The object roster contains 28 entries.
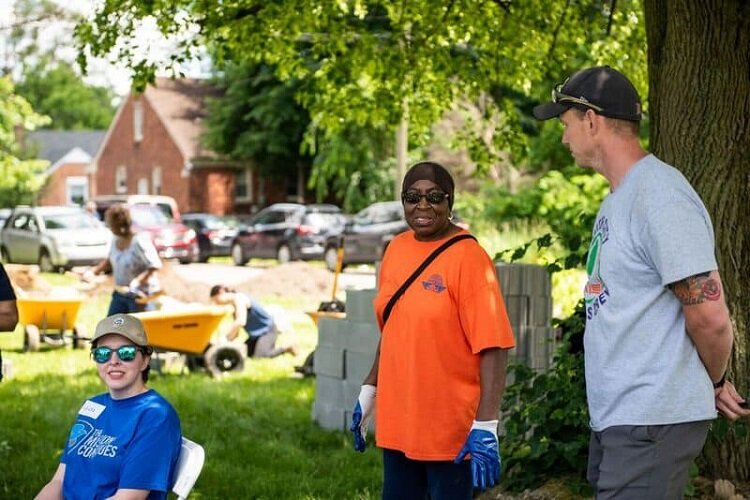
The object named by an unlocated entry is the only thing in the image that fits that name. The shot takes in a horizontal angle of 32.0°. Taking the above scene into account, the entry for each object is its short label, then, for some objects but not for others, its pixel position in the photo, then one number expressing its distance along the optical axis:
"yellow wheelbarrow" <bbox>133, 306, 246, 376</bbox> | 11.86
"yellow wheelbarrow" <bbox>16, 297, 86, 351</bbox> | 15.18
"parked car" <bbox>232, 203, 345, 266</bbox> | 33.88
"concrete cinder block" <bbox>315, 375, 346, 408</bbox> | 9.31
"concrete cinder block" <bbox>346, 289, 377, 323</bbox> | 8.79
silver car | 31.55
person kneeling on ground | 13.88
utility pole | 28.30
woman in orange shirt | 4.36
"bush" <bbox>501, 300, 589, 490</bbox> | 6.44
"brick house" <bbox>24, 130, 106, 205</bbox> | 75.69
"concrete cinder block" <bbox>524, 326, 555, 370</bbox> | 8.27
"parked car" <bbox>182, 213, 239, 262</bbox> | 36.38
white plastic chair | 4.27
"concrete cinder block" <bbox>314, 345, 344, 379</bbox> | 9.27
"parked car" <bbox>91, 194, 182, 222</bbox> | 37.49
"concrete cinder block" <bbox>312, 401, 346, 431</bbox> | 9.37
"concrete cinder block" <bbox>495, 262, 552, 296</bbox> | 8.14
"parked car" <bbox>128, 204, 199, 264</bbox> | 33.69
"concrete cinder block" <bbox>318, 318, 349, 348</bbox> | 9.23
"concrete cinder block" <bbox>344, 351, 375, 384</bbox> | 8.88
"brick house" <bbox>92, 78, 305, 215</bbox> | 54.53
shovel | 12.89
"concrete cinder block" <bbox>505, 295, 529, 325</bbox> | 8.22
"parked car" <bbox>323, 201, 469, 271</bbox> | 32.03
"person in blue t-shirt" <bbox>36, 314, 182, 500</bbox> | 4.22
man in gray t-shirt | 3.40
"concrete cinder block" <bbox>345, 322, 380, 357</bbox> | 8.78
